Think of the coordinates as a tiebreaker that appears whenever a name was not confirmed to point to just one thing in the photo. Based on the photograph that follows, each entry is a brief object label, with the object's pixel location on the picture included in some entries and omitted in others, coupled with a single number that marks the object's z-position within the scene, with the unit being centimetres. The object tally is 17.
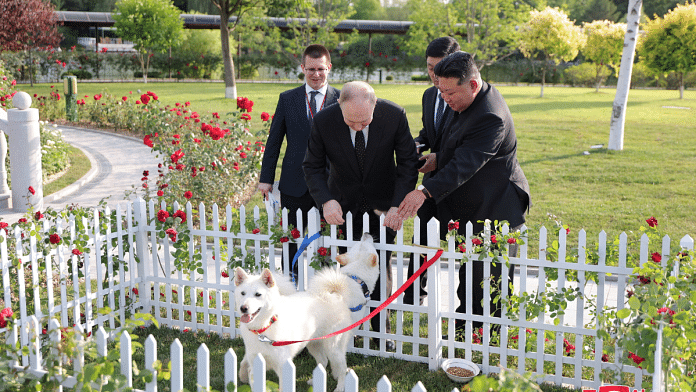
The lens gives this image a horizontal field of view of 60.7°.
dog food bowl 375
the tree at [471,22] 3284
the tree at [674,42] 2741
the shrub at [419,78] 3953
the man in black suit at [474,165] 378
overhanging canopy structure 4262
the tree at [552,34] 2959
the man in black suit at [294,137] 479
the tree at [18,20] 1650
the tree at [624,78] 1186
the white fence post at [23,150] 782
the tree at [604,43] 3319
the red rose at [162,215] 434
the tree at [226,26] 2338
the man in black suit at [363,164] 401
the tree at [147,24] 3381
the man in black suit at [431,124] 448
